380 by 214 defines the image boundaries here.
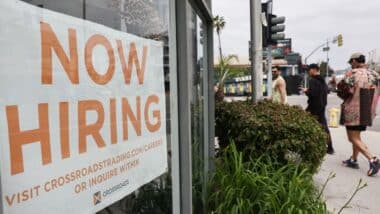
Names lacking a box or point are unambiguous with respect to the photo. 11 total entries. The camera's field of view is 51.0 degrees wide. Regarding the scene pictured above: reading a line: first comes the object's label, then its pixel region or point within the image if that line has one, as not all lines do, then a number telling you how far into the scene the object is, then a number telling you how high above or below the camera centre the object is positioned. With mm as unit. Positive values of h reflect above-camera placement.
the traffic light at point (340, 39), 34719 +4128
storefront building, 1226 -57
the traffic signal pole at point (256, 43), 6523 +752
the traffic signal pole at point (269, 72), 8828 +364
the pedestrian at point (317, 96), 7723 -166
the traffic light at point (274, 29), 8161 +1220
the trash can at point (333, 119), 13756 -1111
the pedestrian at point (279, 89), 8758 -20
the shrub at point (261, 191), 3521 -952
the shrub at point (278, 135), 4457 -546
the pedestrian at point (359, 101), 6152 -229
